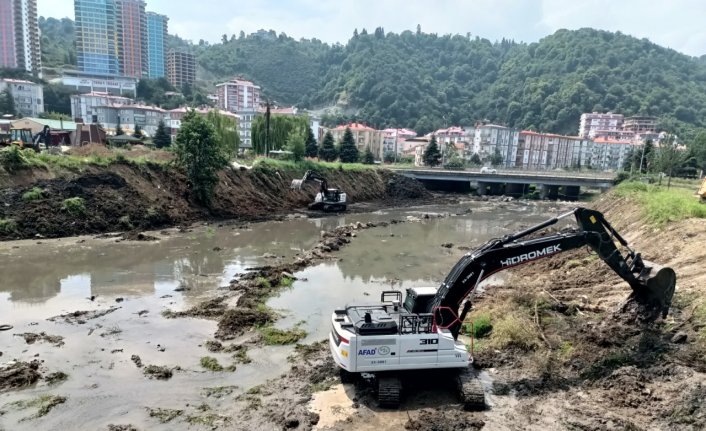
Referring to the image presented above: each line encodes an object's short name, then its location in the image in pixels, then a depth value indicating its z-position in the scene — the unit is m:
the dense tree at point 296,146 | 46.69
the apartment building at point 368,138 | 105.12
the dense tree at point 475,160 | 95.93
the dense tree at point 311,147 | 62.77
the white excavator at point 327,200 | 37.12
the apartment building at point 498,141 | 110.12
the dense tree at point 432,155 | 72.81
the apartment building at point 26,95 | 92.25
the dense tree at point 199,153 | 30.56
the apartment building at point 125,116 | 97.31
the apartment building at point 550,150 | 110.88
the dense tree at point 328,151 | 65.38
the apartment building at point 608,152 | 111.06
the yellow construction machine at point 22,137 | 36.01
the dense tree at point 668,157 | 42.66
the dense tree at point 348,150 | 65.19
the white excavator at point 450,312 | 8.24
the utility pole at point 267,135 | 51.97
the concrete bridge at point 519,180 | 57.79
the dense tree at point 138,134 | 63.98
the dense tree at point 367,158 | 68.38
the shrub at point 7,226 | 21.80
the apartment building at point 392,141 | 110.46
